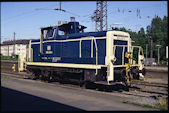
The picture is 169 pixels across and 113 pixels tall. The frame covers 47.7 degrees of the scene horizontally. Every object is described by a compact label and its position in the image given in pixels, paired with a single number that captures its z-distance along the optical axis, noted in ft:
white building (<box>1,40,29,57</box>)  234.11
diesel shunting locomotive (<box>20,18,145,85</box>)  33.71
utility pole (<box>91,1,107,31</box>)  92.12
